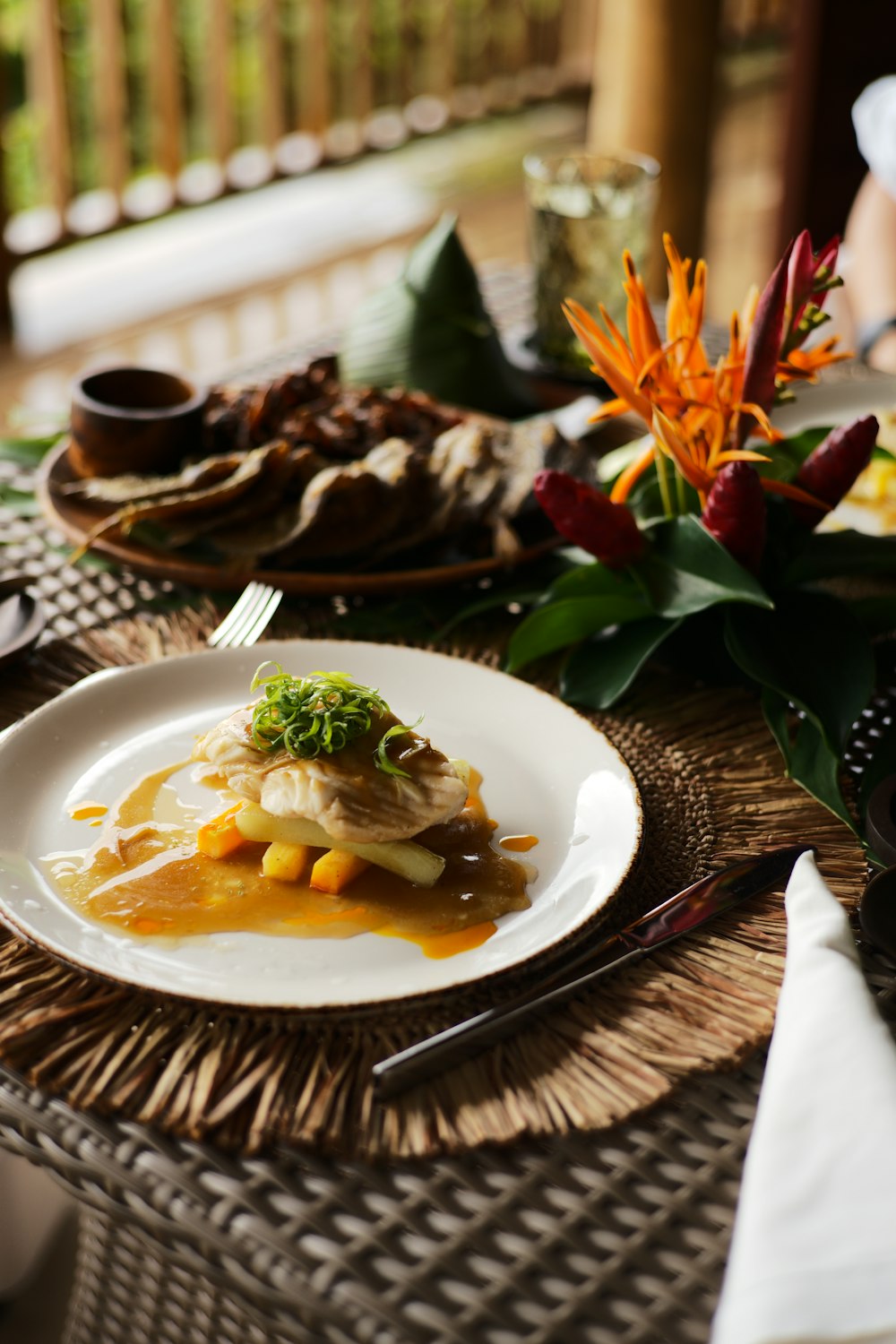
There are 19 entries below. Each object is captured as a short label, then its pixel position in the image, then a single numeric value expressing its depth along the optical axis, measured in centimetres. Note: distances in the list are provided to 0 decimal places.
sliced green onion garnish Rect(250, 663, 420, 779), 92
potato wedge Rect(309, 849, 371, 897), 91
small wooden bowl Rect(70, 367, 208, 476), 143
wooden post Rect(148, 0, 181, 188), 450
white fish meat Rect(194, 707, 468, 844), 89
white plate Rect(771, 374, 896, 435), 163
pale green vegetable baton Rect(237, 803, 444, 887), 91
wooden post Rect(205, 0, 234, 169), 471
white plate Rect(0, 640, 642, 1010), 82
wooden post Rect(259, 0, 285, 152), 498
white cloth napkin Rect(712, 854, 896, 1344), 63
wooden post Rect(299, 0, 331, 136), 518
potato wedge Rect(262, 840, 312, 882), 92
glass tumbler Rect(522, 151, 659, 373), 181
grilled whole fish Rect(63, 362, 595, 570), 134
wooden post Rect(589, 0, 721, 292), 405
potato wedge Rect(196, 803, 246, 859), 93
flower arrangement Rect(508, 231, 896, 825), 112
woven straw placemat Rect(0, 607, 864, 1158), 76
